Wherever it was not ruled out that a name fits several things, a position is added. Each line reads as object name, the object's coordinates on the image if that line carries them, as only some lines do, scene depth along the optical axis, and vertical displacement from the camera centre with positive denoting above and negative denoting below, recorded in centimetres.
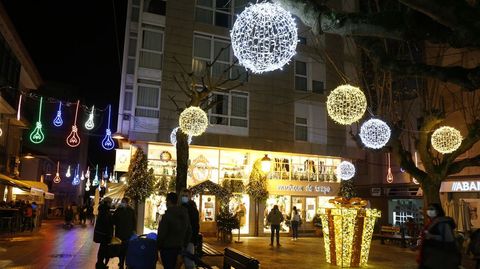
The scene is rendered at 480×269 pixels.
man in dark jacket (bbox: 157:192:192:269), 666 -35
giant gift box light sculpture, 1267 -44
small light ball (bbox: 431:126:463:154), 1338 +224
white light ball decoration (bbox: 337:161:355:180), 2488 +236
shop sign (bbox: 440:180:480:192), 2262 +157
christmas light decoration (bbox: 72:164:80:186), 5391 +383
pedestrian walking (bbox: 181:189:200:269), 906 -13
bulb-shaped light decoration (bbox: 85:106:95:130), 1769 +316
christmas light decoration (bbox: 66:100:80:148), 1753 +257
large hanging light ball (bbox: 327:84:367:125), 1109 +264
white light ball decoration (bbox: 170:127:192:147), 1973 +304
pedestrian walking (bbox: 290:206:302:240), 2227 -47
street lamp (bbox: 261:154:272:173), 2214 +231
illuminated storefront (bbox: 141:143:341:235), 2314 +170
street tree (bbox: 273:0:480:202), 442 +205
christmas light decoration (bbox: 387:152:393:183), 2906 +244
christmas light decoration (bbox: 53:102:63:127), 1728 +320
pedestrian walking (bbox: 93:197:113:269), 991 -48
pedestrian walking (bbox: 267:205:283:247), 1933 -31
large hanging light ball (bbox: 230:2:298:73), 713 +274
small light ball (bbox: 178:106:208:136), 1243 +239
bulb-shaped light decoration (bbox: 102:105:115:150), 1923 +269
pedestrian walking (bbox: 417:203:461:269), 647 -43
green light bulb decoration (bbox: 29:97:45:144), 1765 +267
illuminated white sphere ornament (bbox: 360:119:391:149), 1312 +230
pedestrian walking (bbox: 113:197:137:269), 996 -33
